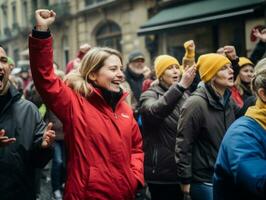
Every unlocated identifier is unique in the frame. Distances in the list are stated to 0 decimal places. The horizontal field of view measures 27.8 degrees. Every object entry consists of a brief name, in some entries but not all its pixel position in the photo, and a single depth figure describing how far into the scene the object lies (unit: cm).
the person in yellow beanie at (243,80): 630
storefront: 1247
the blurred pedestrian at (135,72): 796
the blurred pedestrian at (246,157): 261
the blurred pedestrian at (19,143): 350
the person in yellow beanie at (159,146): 494
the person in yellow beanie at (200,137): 438
